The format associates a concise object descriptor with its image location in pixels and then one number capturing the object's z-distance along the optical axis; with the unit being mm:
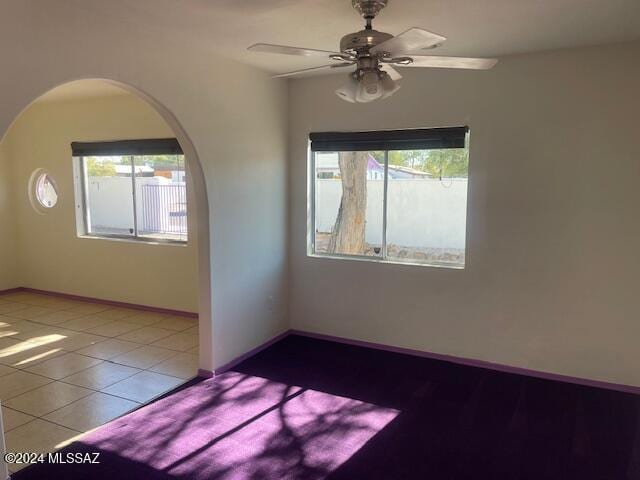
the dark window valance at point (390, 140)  3824
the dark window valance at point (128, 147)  5062
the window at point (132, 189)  5262
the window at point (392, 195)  3961
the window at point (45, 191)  6211
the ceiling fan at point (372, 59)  2131
